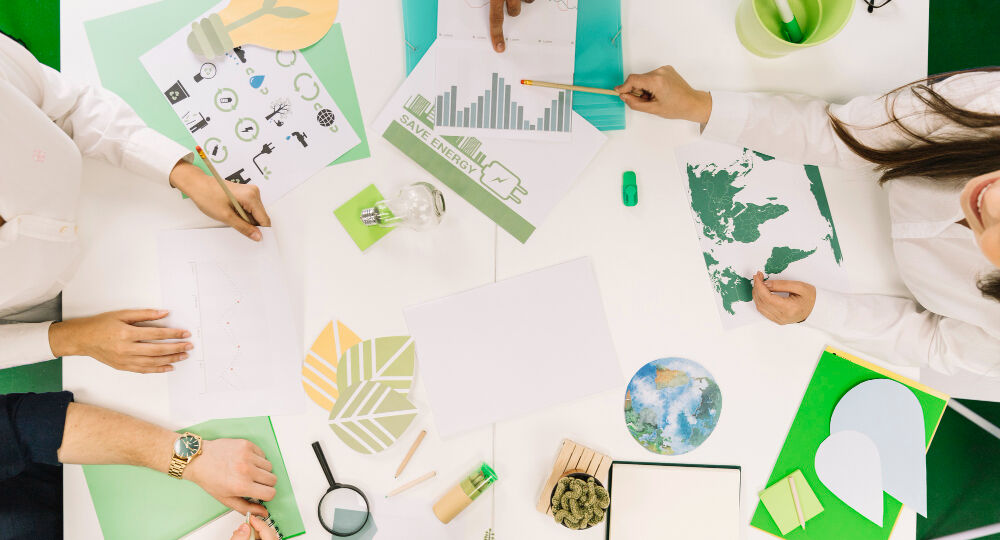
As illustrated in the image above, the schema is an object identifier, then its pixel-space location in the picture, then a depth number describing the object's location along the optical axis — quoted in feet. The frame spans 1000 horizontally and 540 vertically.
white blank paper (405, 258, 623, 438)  3.59
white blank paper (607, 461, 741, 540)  3.62
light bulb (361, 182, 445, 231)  3.50
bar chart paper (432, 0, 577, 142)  3.61
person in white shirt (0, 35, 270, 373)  3.10
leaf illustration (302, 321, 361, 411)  3.58
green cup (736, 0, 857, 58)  3.31
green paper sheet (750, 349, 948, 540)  3.64
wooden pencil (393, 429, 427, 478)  3.57
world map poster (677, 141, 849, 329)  3.61
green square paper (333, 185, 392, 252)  3.59
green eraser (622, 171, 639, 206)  3.54
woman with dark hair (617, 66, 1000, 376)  3.22
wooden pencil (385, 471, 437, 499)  3.58
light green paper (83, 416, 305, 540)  3.49
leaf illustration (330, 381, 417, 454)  3.57
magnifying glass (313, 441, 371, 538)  3.59
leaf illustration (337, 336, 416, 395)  3.58
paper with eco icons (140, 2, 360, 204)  3.57
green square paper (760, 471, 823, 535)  3.66
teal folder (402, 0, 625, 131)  3.61
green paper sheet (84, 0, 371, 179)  3.55
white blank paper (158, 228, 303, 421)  3.54
